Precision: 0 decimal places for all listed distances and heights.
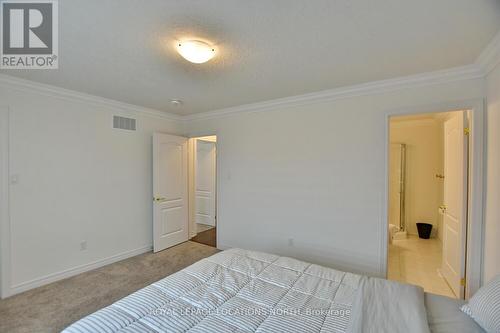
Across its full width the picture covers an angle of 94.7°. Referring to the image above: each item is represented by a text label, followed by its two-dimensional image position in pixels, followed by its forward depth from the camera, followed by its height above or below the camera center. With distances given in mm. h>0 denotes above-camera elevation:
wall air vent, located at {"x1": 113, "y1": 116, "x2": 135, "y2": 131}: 3523 +645
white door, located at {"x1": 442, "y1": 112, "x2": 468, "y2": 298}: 2352 -416
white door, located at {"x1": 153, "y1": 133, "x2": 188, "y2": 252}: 3912 -489
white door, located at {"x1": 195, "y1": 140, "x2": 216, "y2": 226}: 5801 -466
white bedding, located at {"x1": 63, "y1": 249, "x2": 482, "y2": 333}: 1194 -850
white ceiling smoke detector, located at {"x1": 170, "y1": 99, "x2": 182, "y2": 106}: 3434 +947
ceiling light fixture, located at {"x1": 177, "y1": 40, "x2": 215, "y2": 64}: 1780 +902
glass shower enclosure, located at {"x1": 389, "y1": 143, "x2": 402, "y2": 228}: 5234 -405
